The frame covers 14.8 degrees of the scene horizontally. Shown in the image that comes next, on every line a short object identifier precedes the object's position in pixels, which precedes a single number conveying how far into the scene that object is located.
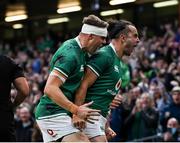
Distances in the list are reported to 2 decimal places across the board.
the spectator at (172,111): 11.83
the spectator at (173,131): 11.29
